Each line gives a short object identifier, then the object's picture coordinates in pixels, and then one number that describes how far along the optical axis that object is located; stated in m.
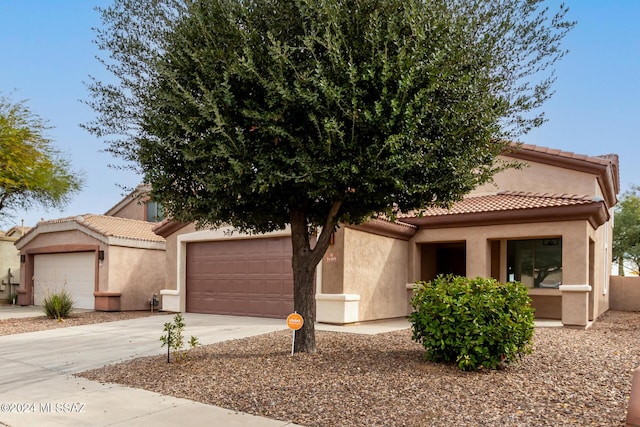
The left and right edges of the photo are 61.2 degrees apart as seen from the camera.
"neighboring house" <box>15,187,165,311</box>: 19.00
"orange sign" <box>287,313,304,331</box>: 8.57
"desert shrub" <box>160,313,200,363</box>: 8.43
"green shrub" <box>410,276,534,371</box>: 7.54
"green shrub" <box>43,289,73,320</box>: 15.65
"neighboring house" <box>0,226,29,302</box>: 24.80
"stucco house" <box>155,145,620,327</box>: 14.00
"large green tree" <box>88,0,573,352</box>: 7.09
